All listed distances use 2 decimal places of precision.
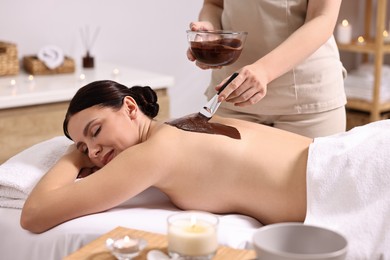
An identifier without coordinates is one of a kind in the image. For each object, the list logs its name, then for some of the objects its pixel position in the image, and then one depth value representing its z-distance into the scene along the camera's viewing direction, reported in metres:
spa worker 2.47
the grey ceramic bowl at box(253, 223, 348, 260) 1.55
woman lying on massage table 2.06
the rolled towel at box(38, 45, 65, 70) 3.54
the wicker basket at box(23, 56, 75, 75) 3.53
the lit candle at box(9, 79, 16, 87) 3.29
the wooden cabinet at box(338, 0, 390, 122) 4.25
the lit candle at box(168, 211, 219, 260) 1.59
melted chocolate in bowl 2.25
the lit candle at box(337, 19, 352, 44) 4.47
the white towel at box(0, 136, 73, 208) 2.24
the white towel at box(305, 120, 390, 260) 1.98
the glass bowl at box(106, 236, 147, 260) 1.67
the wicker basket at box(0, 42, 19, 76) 3.45
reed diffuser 3.79
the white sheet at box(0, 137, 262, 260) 2.04
